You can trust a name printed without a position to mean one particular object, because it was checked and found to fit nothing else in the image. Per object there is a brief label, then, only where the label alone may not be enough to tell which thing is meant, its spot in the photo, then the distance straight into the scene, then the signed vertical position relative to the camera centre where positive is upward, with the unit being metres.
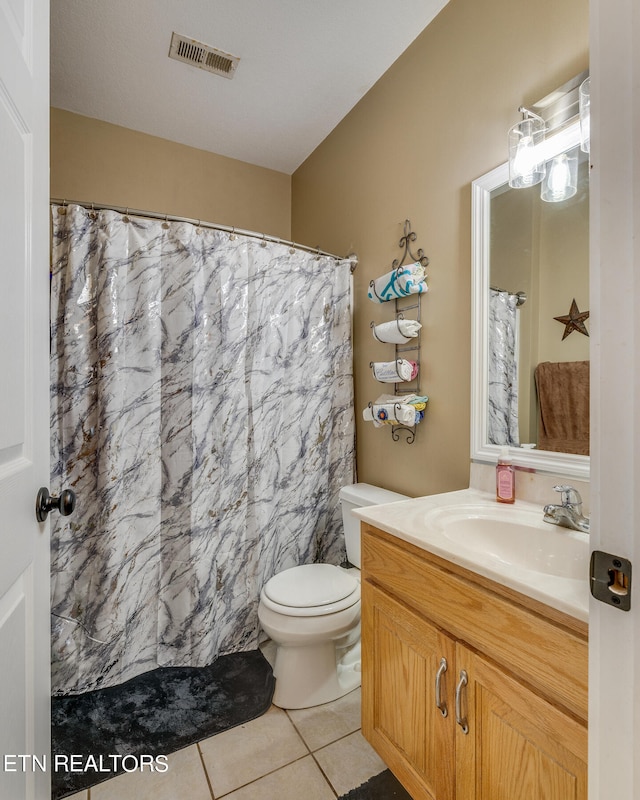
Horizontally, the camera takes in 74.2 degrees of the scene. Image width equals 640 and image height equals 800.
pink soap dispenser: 1.36 -0.28
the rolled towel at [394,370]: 1.78 +0.11
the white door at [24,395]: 0.69 +0.00
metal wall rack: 1.83 +0.38
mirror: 1.26 +0.32
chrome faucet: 1.14 -0.32
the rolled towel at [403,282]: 1.73 +0.48
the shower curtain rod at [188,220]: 1.66 +0.75
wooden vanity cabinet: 0.78 -0.64
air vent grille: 1.84 +1.53
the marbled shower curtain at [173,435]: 1.64 -0.17
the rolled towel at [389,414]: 1.71 -0.08
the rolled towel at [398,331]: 1.76 +0.28
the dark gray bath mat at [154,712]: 1.39 -1.17
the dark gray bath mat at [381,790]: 1.25 -1.19
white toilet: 1.55 -0.86
